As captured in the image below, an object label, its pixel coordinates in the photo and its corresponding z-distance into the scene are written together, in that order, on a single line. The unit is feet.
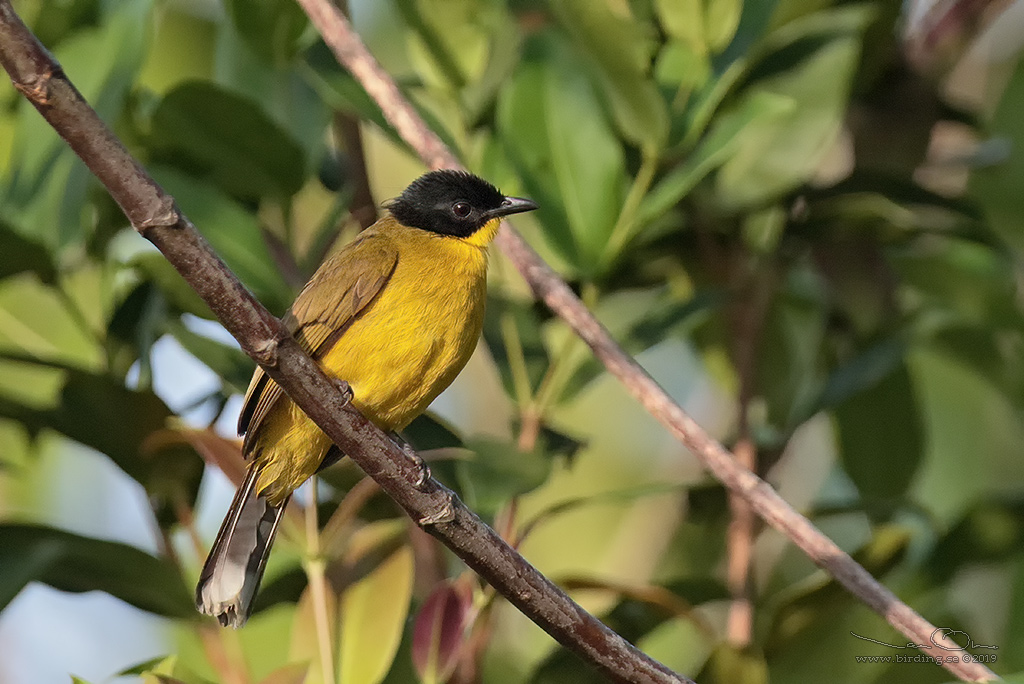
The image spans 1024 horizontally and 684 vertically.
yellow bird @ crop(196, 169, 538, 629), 16.47
